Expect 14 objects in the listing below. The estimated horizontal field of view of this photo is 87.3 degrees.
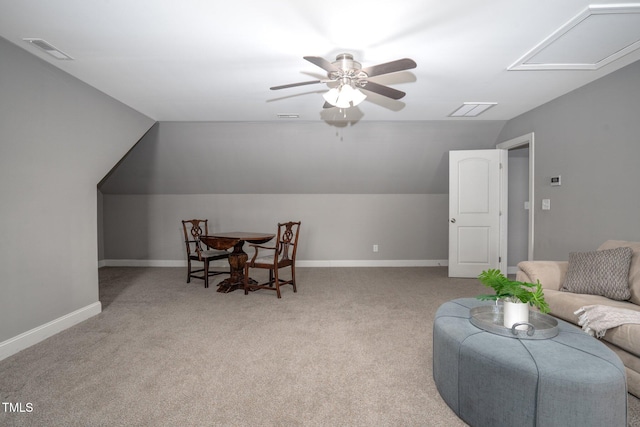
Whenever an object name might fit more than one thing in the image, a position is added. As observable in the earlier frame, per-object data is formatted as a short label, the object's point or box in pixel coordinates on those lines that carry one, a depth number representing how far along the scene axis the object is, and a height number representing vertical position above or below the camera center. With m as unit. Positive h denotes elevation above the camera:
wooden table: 4.23 -0.52
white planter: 1.83 -0.58
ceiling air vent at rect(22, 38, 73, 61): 2.40 +1.20
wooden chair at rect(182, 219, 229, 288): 4.51 -0.66
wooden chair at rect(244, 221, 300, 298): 4.04 -0.68
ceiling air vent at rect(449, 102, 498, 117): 3.99 +1.24
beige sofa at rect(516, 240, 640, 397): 1.95 -0.67
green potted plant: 1.83 -0.51
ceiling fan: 2.18 +0.92
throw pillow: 2.48 -0.52
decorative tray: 1.77 -0.66
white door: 4.95 -0.06
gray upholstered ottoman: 1.43 -0.78
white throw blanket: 2.02 -0.69
